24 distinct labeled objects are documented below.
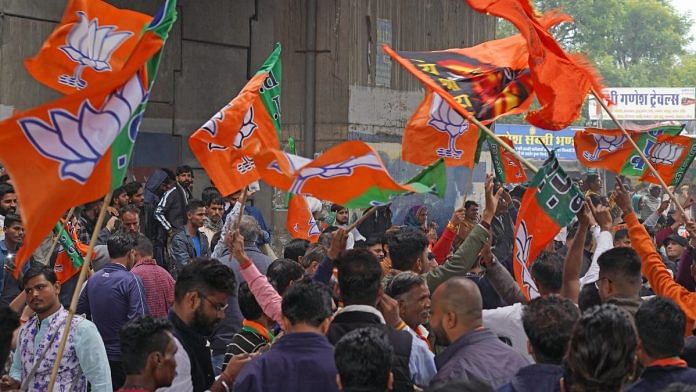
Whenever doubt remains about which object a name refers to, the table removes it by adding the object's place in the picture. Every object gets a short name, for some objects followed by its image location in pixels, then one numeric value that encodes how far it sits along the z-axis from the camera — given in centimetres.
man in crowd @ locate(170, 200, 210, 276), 1134
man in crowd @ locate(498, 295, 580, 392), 500
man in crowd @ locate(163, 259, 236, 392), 591
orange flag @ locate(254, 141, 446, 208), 662
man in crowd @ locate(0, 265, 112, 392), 682
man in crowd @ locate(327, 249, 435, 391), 568
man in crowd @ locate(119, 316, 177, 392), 528
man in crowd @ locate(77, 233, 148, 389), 845
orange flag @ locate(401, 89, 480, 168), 948
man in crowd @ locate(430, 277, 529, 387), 527
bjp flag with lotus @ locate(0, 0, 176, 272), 539
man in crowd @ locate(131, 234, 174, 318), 898
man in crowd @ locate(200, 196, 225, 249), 1276
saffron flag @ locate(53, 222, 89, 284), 928
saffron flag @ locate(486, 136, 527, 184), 1152
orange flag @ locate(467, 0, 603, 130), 810
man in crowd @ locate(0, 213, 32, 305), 916
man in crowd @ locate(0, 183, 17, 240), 1045
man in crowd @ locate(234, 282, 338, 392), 530
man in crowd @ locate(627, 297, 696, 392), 502
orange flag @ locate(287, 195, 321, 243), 1100
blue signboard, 4622
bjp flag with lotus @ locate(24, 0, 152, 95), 776
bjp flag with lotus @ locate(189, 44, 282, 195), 864
